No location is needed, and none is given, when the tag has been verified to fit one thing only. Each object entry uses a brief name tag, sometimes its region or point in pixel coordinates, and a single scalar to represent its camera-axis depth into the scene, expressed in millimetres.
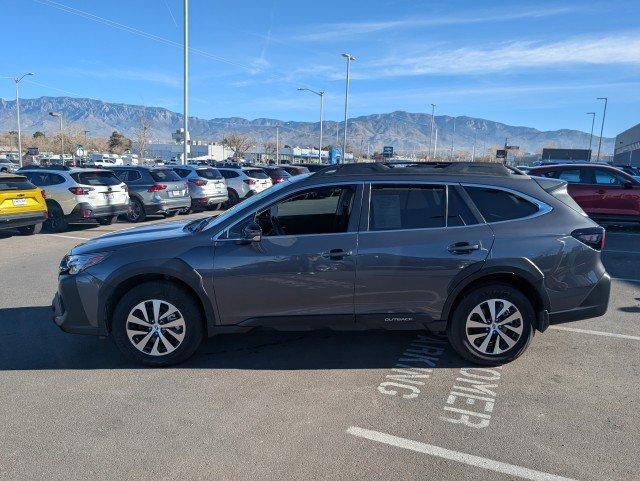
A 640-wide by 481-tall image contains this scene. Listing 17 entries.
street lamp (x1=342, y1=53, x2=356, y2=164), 44628
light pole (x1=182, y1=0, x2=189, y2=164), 24595
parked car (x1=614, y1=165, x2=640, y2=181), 27578
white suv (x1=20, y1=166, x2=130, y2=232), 12180
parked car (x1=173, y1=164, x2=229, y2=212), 16562
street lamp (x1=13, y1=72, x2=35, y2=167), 45094
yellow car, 10758
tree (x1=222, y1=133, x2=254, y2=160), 110862
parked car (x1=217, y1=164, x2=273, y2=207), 19281
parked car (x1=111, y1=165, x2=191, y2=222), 14383
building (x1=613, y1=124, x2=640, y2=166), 68625
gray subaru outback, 4211
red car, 12797
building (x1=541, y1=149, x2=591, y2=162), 71438
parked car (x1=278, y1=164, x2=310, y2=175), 25153
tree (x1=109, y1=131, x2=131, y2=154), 107500
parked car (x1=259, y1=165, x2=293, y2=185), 21938
